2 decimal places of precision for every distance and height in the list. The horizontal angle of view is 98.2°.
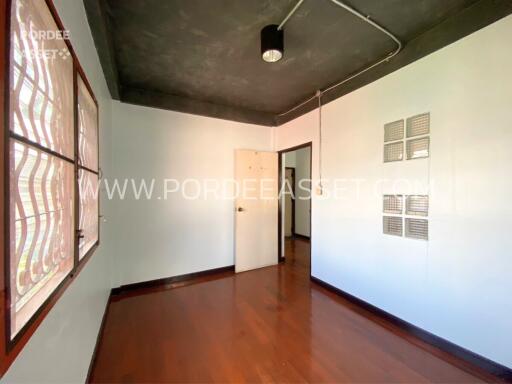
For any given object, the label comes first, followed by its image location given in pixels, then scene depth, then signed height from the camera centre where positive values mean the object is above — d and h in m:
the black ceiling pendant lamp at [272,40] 1.85 +1.28
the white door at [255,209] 3.64 -0.30
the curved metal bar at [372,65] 1.67 +1.38
